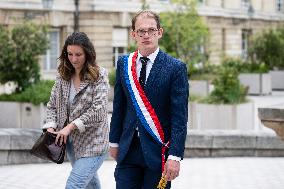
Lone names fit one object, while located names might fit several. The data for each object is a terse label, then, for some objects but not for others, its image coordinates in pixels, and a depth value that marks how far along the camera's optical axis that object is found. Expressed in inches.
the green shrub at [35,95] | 682.3
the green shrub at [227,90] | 660.1
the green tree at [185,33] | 1211.9
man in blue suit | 208.2
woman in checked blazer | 245.9
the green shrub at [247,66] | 1304.1
